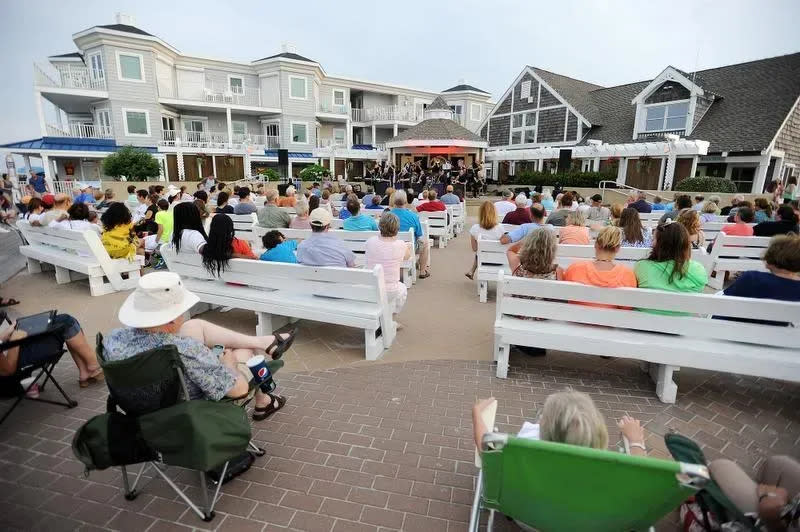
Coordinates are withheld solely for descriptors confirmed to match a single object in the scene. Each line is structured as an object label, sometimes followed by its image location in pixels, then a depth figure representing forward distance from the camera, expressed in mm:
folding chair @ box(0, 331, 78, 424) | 3031
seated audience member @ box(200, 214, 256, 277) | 4492
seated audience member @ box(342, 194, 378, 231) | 6820
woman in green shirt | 3557
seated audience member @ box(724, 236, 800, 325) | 3303
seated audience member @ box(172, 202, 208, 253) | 4871
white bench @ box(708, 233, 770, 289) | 6633
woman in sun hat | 2238
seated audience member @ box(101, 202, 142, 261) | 6205
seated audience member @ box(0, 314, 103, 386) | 2973
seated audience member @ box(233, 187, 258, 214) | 9219
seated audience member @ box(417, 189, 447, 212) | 10320
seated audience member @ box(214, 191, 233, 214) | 8378
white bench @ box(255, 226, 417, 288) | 6473
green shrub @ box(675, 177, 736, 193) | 16625
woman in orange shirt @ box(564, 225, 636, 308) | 3541
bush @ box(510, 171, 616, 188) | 21766
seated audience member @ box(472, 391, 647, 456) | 1604
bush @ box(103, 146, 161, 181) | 20359
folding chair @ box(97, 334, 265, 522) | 1985
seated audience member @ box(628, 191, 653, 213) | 10062
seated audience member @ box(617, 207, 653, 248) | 5637
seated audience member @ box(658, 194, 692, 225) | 7789
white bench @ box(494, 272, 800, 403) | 3207
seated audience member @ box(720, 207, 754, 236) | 6938
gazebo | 24344
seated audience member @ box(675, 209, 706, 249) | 5985
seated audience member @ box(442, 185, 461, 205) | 12672
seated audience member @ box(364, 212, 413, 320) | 4793
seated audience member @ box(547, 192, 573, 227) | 7488
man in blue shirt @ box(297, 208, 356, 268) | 4484
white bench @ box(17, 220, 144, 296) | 6051
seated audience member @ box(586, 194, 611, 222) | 8750
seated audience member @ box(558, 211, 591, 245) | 5828
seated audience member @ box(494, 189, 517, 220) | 9562
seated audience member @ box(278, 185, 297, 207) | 10148
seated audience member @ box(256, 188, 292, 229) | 7680
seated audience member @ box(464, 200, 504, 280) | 6723
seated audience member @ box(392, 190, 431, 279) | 7211
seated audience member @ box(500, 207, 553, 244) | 5773
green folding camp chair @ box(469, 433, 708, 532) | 1426
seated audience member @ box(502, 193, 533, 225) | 7062
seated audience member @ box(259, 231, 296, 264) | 4781
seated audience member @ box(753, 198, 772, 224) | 8238
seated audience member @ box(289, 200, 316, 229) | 7488
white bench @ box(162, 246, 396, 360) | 4082
